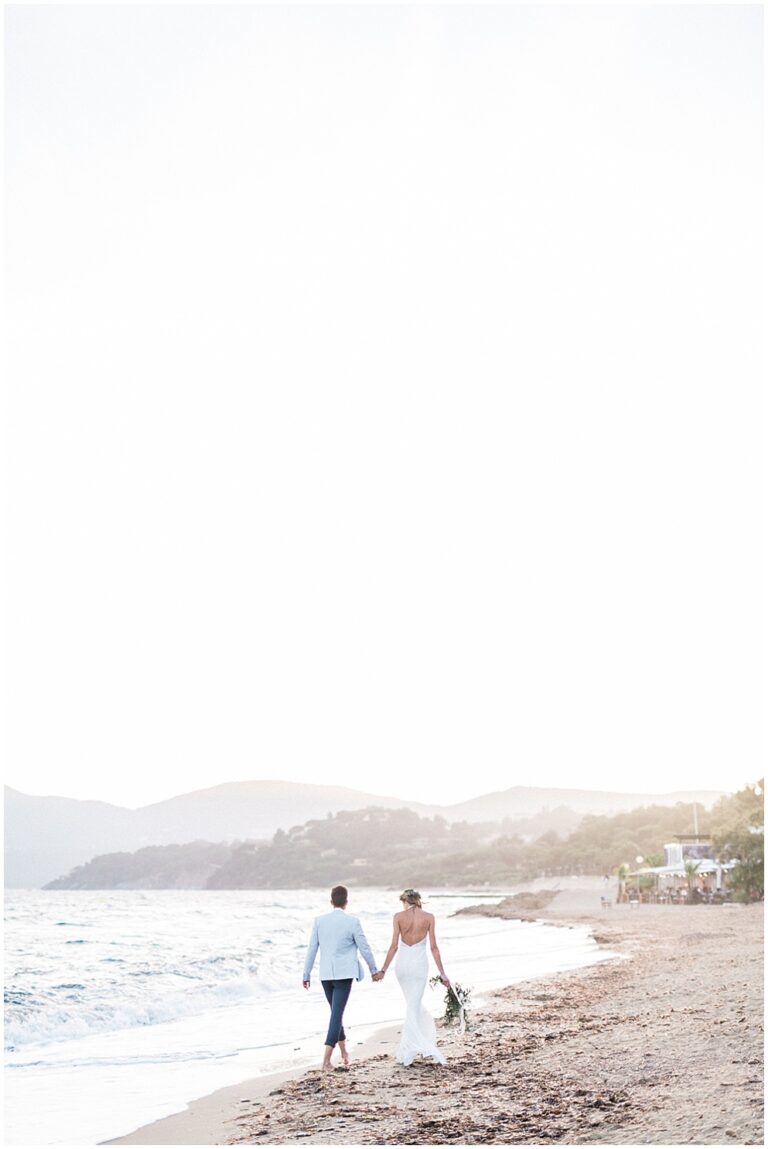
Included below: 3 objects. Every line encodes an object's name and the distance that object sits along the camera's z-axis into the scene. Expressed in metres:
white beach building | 56.25
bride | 9.29
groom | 9.52
